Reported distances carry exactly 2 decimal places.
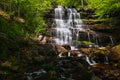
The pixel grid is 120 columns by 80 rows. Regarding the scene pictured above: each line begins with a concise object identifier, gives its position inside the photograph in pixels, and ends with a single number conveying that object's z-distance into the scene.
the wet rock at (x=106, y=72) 8.83
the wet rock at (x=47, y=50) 12.04
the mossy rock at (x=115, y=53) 11.82
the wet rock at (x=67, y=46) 14.13
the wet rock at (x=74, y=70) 8.44
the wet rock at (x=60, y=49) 13.34
